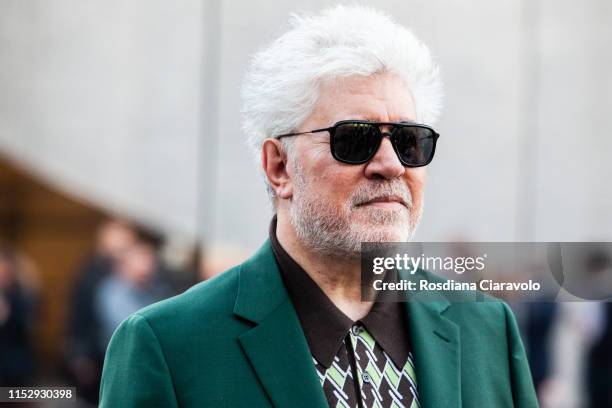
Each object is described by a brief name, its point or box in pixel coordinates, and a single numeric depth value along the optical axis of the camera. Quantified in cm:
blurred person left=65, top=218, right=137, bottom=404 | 1324
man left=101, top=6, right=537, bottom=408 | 422
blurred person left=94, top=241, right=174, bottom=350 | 1305
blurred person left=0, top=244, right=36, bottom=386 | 1320
